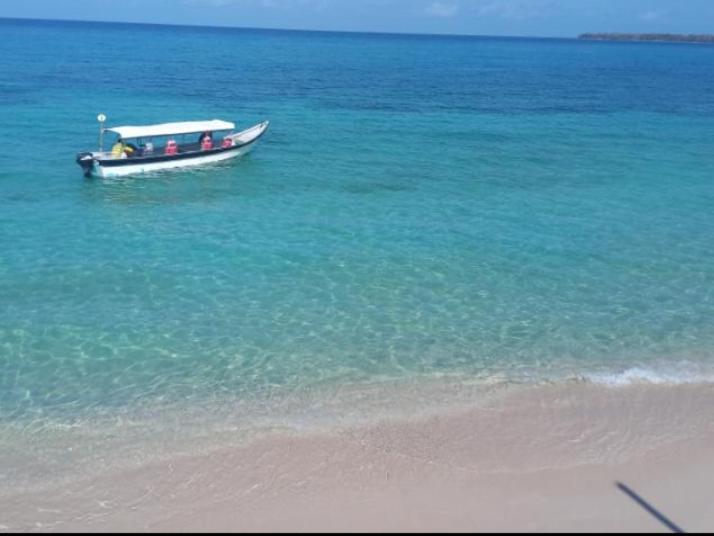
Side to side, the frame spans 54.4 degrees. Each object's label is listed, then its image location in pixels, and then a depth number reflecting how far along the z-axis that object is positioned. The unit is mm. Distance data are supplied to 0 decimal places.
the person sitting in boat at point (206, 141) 34188
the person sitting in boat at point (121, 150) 31234
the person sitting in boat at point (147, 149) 32175
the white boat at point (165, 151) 30891
